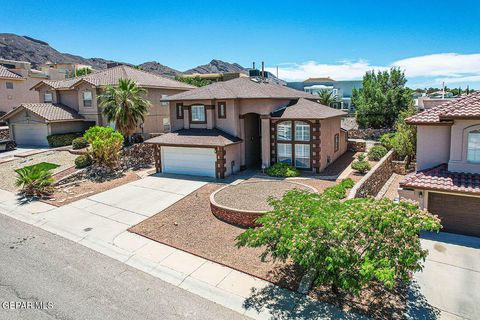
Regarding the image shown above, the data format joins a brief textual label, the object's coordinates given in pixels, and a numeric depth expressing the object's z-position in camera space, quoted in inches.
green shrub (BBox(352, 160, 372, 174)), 841.5
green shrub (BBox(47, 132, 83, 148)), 1217.4
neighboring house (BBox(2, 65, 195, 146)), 1240.8
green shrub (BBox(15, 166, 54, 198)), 739.4
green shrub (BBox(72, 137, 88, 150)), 1117.7
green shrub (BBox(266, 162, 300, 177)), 839.1
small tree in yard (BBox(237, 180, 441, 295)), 297.9
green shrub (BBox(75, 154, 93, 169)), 928.9
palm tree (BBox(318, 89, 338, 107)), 1692.9
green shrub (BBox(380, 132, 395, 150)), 1073.3
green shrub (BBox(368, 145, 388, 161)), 1004.6
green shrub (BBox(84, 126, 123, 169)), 892.6
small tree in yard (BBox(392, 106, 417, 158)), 925.2
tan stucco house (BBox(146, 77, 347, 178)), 857.5
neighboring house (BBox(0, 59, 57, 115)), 1691.7
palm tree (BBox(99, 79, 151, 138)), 1009.5
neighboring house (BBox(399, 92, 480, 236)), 512.4
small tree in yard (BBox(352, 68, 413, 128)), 1528.1
